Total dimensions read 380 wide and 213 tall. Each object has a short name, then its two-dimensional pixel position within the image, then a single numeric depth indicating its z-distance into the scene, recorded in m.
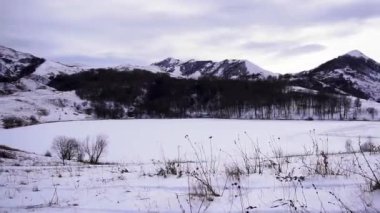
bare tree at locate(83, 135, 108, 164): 56.55
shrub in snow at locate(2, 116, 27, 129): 147.35
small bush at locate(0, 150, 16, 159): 35.87
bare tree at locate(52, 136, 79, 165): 60.08
